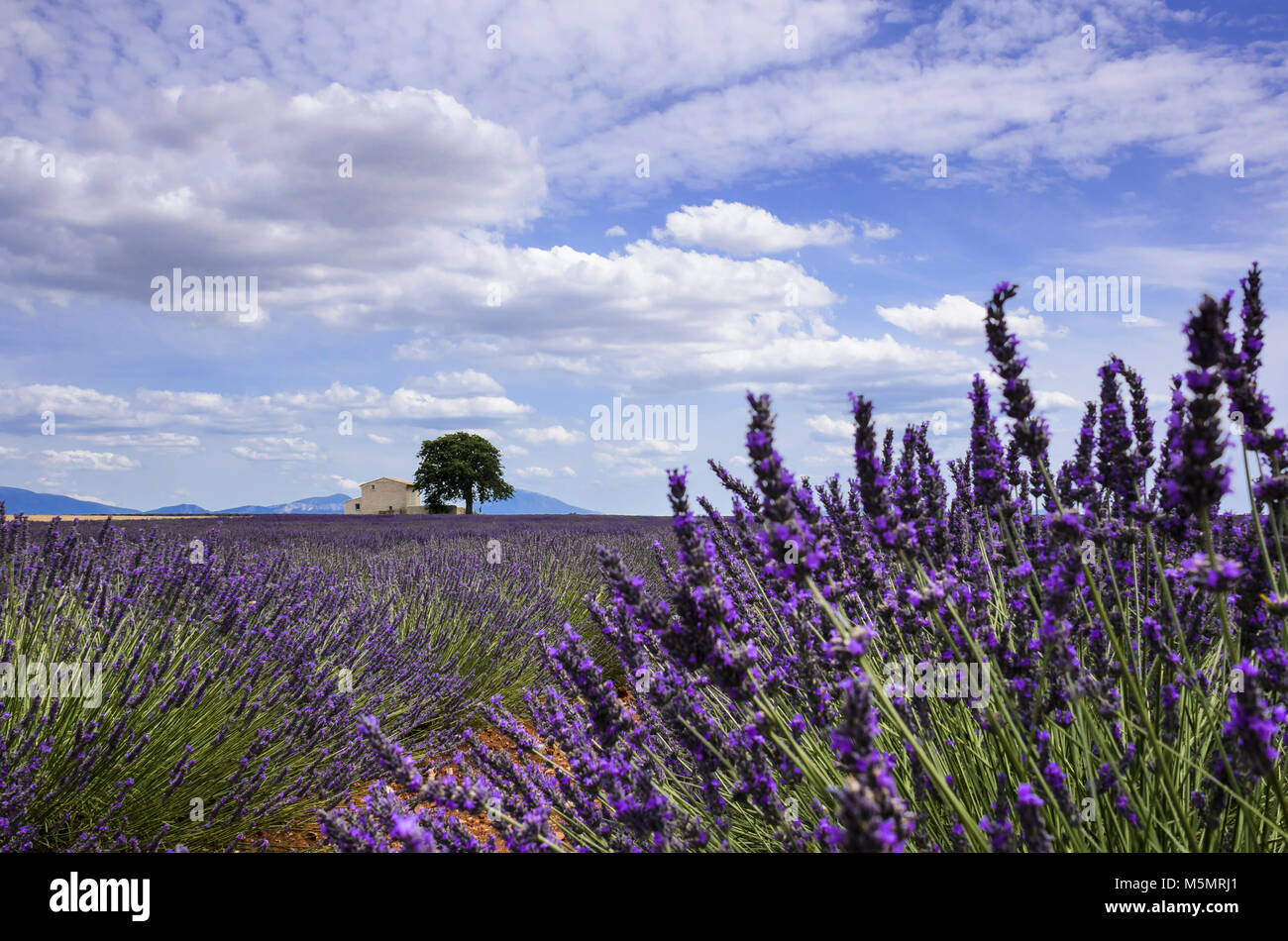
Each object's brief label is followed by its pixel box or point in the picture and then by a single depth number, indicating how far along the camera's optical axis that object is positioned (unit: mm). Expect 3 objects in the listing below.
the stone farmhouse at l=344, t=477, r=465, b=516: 49406
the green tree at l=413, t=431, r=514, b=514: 40094
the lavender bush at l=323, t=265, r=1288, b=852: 1243
